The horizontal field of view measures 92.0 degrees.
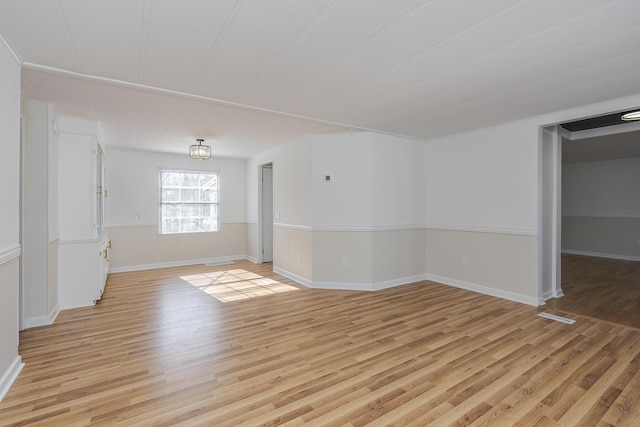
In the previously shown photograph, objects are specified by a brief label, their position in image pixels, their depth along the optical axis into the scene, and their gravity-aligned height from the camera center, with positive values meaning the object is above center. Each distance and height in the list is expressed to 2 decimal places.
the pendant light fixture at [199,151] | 4.85 +0.94
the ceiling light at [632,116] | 3.47 +1.10
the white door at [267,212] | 6.76 -0.03
